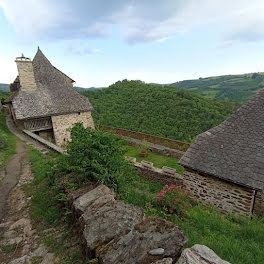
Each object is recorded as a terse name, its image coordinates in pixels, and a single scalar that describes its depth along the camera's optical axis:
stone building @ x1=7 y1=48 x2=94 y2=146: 15.03
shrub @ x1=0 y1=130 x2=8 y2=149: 10.19
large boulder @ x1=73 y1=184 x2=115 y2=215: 3.35
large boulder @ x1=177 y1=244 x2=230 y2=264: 2.03
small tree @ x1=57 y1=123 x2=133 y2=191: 4.15
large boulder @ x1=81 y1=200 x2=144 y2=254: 2.58
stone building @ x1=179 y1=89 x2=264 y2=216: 6.39
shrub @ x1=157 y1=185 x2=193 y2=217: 4.66
